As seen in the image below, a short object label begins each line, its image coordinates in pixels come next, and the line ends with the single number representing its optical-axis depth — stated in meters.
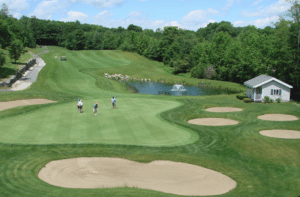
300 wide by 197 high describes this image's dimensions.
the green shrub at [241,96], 41.84
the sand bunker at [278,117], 30.52
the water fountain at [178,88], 62.44
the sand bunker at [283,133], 24.00
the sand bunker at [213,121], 28.86
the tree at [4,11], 95.41
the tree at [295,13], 43.90
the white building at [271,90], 40.03
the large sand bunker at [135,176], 14.34
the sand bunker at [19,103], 35.08
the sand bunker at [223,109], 35.25
